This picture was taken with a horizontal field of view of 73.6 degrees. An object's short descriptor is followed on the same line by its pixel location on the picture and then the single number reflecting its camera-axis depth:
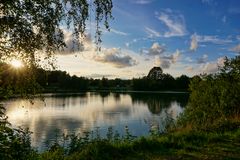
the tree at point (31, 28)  2.97
